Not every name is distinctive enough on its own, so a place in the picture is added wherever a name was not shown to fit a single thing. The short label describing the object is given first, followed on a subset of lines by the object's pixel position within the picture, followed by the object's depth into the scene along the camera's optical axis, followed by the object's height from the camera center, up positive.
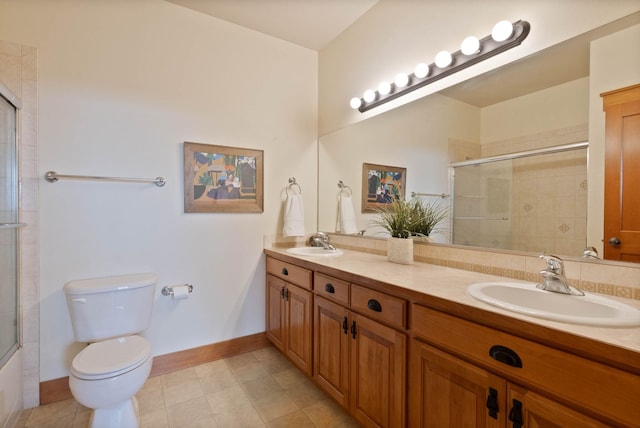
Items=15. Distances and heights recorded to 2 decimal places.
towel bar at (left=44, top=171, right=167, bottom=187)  1.74 +0.18
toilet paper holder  2.07 -0.56
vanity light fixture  1.35 +0.79
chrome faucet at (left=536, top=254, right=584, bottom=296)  1.09 -0.24
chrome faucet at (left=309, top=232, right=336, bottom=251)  2.38 -0.26
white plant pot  1.74 -0.24
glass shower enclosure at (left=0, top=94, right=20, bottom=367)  1.59 -0.13
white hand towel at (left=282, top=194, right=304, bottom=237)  2.45 -0.07
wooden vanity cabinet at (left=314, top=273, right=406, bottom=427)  1.27 -0.72
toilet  1.36 -0.73
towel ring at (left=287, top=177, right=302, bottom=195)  2.59 +0.22
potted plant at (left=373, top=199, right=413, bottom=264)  1.74 -0.14
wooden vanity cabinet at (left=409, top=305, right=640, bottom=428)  0.72 -0.49
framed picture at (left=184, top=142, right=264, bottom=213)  2.14 +0.22
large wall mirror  1.22 +0.31
